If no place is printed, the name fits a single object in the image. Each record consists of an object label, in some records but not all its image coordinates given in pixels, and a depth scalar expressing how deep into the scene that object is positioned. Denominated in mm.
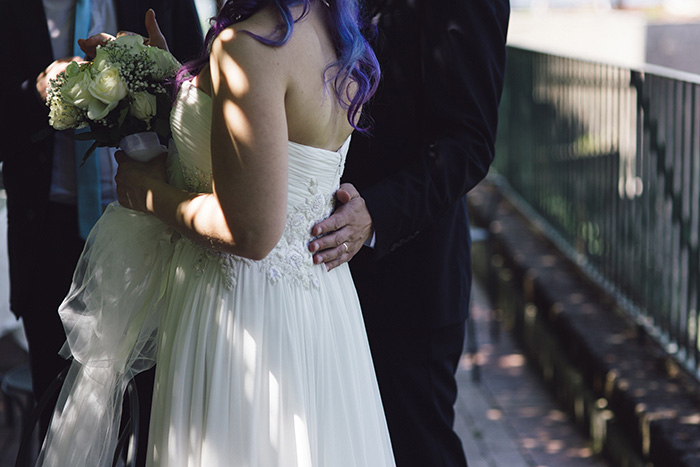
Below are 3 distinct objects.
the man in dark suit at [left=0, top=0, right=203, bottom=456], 3035
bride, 1863
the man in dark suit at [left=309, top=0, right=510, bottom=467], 2412
